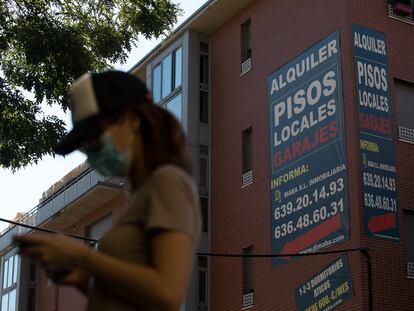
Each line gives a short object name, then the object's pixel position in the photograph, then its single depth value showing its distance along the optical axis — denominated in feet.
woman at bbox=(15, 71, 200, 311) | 8.77
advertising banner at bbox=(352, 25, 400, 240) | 78.02
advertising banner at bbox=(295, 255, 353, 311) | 76.38
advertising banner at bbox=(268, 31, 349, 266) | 79.87
